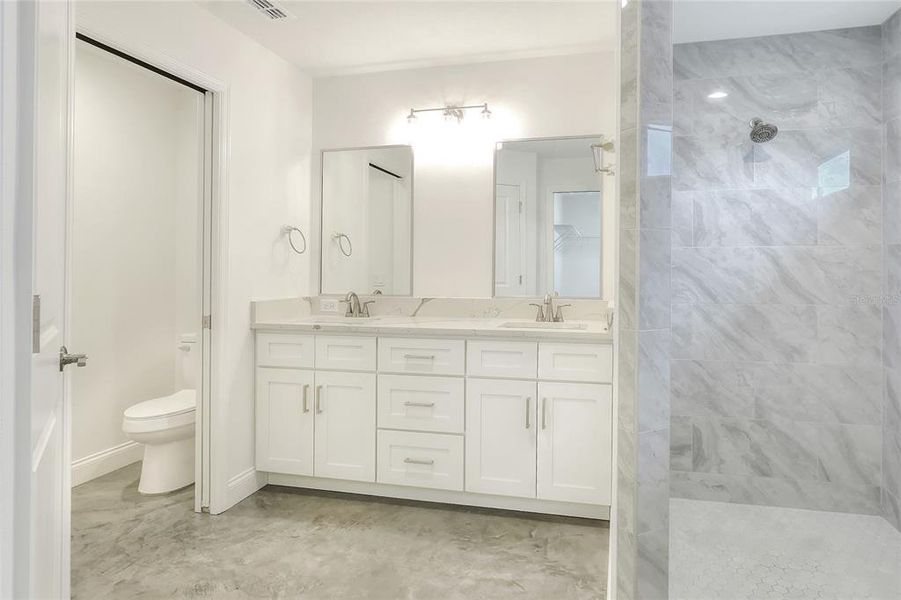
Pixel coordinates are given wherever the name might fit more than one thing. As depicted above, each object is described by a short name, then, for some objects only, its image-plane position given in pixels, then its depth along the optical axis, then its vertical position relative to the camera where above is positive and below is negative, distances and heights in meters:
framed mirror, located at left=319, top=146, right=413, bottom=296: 3.50 +0.47
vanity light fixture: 3.34 +1.08
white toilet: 2.87 -0.73
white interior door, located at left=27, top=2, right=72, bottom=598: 0.92 -0.05
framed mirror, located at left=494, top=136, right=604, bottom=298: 3.19 +0.46
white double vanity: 2.65 -0.55
